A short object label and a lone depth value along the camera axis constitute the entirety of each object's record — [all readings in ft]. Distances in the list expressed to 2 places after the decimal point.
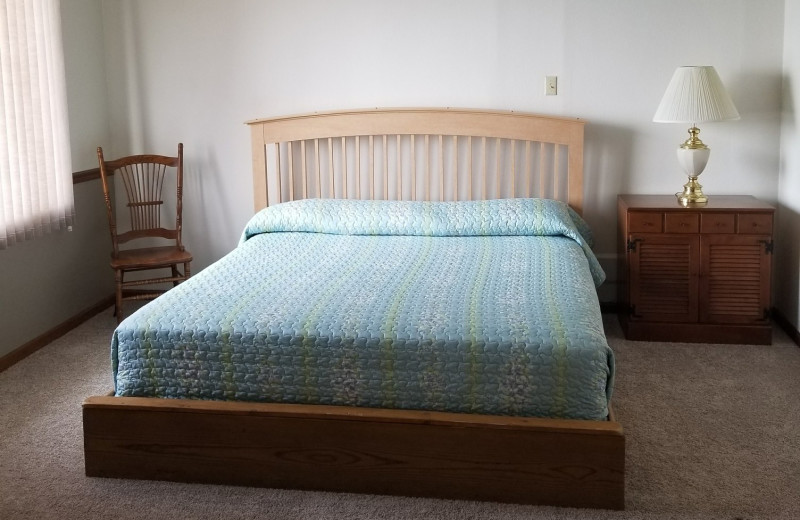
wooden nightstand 12.30
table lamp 12.39
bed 7.73
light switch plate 13.73
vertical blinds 11.48
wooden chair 13.65
